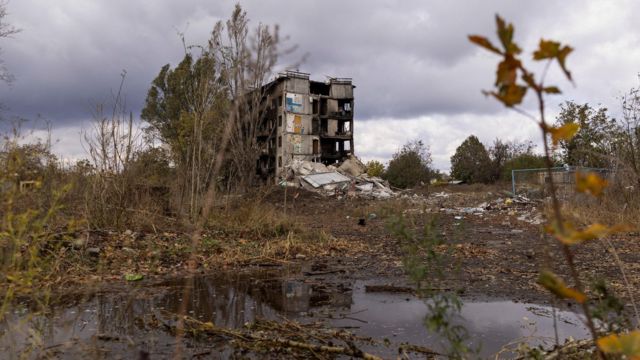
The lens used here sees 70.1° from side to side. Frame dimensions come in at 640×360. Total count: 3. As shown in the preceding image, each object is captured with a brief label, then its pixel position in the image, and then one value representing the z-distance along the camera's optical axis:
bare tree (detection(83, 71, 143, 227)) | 6.96
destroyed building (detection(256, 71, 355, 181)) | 41.84
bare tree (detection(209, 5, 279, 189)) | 8.37
